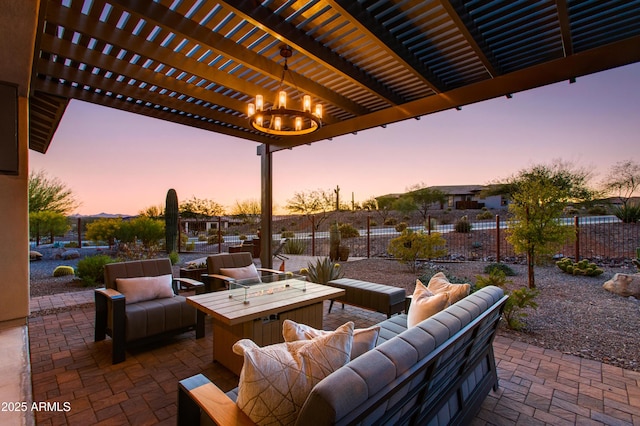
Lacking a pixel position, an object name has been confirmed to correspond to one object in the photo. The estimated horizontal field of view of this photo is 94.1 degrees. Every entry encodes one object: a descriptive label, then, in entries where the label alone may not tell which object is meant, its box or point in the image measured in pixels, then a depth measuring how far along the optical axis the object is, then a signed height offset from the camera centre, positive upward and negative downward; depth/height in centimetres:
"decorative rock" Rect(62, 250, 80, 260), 780 -102
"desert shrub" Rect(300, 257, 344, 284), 505 -101
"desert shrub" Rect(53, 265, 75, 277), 617 -115
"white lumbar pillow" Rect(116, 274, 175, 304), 319 -79
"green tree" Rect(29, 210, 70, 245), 859 -22
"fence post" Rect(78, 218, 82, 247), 896 -60
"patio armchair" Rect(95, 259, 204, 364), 287 -94
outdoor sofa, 89 -62
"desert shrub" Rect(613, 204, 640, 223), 860 -4
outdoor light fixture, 295 +104
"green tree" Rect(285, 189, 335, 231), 1554 +58
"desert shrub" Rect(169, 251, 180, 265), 728 -104
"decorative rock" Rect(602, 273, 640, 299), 477 -121
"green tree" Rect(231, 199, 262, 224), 1527 +25
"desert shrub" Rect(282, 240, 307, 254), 1071 -118
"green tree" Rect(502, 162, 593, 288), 472 -12
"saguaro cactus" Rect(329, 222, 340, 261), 904 -95
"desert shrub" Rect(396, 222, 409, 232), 1349 -62
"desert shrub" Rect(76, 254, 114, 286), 552 -104
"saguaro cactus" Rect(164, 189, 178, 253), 771 -10
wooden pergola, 238 +161
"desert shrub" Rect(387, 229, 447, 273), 700 -79
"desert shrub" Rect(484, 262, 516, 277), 634 -123
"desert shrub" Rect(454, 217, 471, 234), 1165 -55
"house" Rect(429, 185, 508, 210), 2119 +111
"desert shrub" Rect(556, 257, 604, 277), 602 -116
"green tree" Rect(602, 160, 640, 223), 874 +84
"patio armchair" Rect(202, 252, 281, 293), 382 -77
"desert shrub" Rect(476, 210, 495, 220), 1416 -16
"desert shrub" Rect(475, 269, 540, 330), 356 -108
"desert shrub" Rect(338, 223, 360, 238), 1288 -74
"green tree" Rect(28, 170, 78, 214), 916 +69
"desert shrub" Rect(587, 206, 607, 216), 1004 +3
